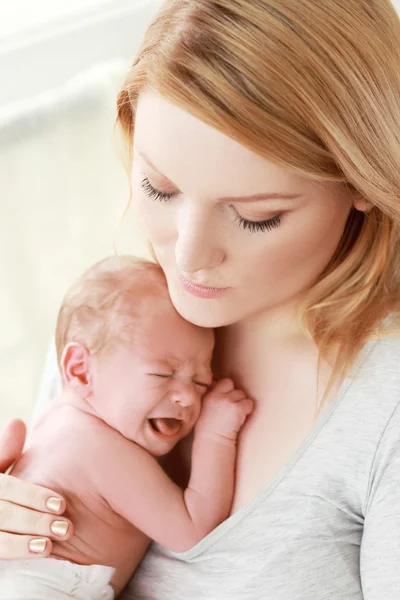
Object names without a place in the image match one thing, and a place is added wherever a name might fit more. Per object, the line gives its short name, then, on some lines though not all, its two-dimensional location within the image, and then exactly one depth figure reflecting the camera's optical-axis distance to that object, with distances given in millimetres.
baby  1274
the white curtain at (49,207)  1762
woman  972
